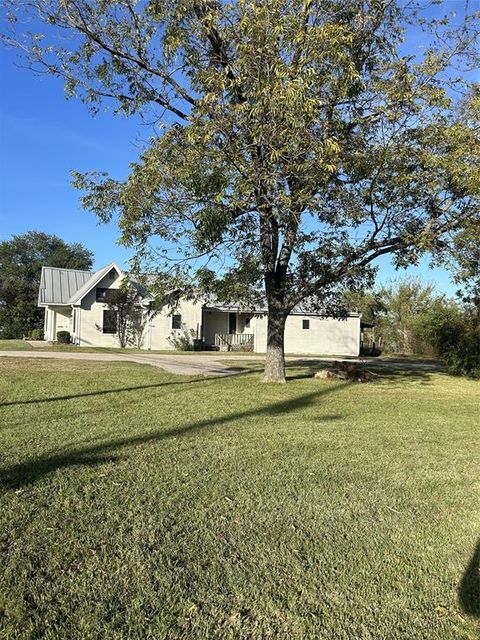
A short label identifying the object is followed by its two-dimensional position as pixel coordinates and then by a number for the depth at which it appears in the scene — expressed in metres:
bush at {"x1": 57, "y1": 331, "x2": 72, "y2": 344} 33.03
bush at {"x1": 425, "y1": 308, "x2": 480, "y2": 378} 20.36
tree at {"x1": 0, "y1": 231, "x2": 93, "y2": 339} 47.78
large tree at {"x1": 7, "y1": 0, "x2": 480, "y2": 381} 9.71
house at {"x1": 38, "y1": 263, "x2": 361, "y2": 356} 32.16
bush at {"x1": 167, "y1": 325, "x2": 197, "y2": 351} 33.03
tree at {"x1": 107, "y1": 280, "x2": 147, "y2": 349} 31.42
